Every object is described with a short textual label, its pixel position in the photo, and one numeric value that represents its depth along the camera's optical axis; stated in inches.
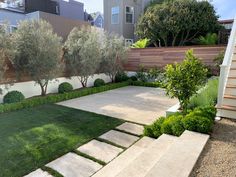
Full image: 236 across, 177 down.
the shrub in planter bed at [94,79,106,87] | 385.7
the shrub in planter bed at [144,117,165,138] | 155.0
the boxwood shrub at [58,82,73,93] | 320.8
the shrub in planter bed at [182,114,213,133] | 127.6
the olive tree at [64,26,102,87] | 324.2
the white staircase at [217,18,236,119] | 153.3
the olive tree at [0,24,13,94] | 229.6
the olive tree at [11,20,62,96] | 257.0
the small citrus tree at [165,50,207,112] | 156.6
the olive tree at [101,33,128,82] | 387.2
